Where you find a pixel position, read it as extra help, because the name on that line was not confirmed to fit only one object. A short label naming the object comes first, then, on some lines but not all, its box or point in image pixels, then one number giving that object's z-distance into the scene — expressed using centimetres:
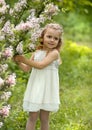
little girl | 566
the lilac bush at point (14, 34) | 489
